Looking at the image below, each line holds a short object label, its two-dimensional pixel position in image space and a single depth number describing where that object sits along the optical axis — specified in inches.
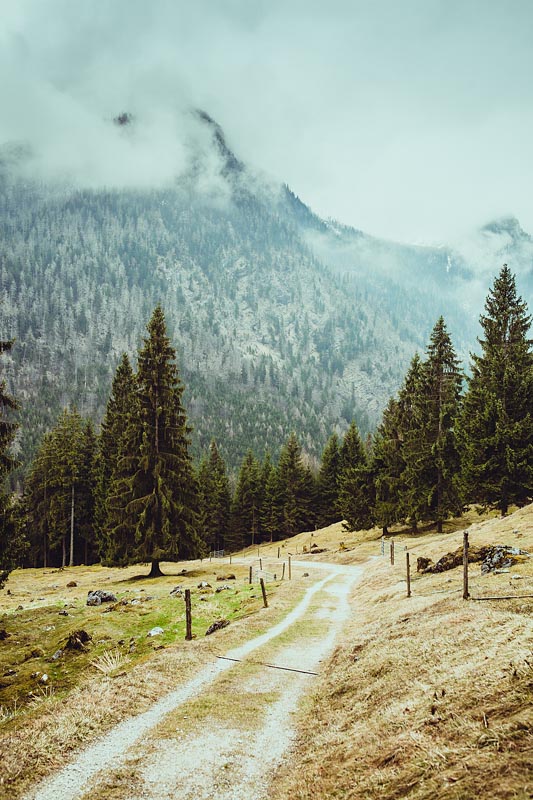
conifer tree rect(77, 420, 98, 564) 2284.7
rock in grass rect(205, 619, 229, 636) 624.6
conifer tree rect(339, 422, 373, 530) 1989.4
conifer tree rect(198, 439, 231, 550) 2992.1
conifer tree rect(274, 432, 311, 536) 3006.9
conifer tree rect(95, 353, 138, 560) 2110.0
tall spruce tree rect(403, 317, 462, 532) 1579.7
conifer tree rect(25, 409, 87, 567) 2239.2
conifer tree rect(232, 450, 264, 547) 3053.6
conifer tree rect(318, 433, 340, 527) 2960.1
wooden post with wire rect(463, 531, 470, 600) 524.7
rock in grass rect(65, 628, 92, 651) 561.6
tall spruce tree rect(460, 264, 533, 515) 1286.9
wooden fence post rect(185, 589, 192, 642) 568.7
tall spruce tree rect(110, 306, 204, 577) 1282.0
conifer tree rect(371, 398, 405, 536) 1758.1
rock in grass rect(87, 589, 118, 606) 901.2
